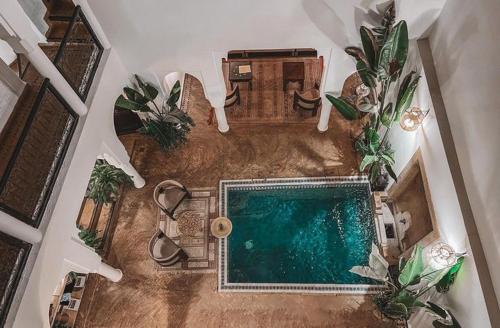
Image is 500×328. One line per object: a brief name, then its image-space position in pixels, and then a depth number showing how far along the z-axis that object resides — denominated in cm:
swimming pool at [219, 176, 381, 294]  645
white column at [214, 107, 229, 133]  729
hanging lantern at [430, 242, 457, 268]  408
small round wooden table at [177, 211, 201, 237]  704
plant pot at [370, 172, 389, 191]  681
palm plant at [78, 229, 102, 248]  663
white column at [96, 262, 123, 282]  599
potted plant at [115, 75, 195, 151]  650
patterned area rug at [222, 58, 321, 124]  813
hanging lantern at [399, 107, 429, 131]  491
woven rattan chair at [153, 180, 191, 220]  677
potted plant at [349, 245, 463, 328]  421
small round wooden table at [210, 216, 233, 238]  680
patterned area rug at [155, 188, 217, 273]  673
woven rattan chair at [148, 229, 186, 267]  631
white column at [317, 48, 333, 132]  579
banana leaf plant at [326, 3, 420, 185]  458
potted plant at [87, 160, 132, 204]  676
